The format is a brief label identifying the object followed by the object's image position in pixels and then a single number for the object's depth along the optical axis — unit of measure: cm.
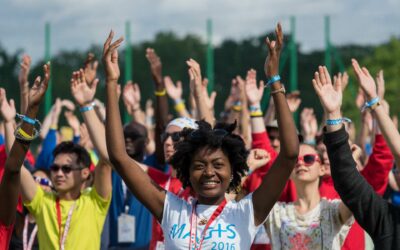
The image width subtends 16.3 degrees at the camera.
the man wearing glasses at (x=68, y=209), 971
